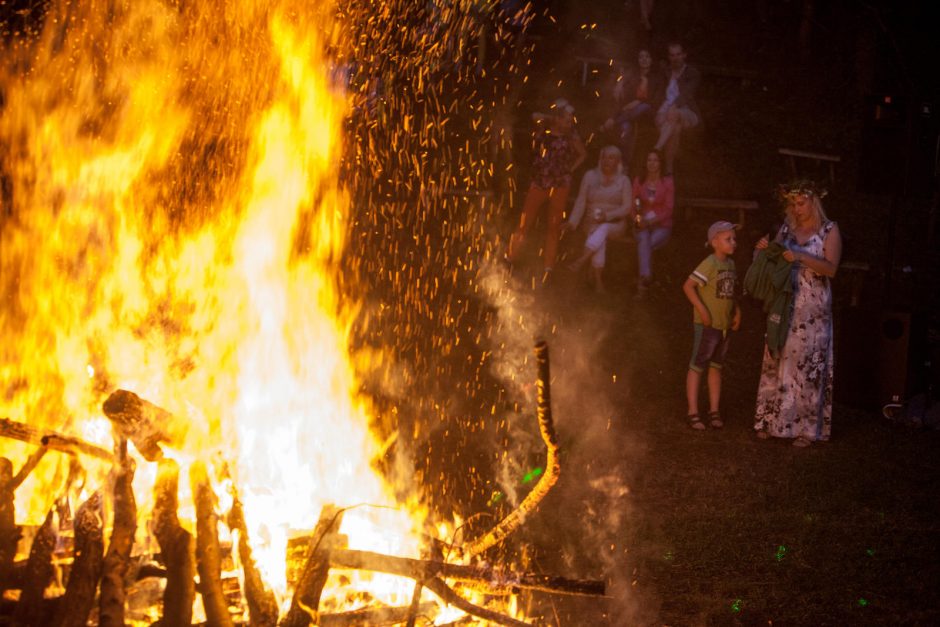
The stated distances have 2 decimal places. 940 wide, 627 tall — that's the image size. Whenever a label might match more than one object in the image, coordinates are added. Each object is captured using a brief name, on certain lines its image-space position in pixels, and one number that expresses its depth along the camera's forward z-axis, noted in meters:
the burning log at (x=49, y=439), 3.96
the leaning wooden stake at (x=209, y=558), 3.32
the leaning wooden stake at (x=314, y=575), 3.40
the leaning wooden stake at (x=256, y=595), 3.39
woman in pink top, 12.27
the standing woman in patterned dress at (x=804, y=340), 7.80
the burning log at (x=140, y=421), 3.75
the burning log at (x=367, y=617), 3.60
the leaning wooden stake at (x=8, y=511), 3.66
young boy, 8.01
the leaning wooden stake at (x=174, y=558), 3.30
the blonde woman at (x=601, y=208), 12.24
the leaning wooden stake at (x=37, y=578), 3.29
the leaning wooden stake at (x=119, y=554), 3.20
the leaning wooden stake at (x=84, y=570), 3.22
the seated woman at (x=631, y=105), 13.68
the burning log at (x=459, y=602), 3.54
